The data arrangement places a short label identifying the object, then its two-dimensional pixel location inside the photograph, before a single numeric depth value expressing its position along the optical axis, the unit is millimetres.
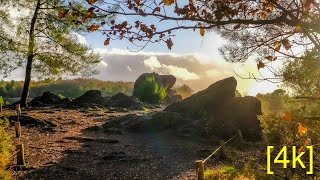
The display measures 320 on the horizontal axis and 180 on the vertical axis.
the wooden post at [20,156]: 6879
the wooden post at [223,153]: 8664
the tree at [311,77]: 4635
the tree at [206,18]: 2757
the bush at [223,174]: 5971
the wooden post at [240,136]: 10866
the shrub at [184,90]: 31337
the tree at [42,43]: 15971
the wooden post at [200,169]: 5213
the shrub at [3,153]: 5261
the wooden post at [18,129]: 9795
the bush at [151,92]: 21078
